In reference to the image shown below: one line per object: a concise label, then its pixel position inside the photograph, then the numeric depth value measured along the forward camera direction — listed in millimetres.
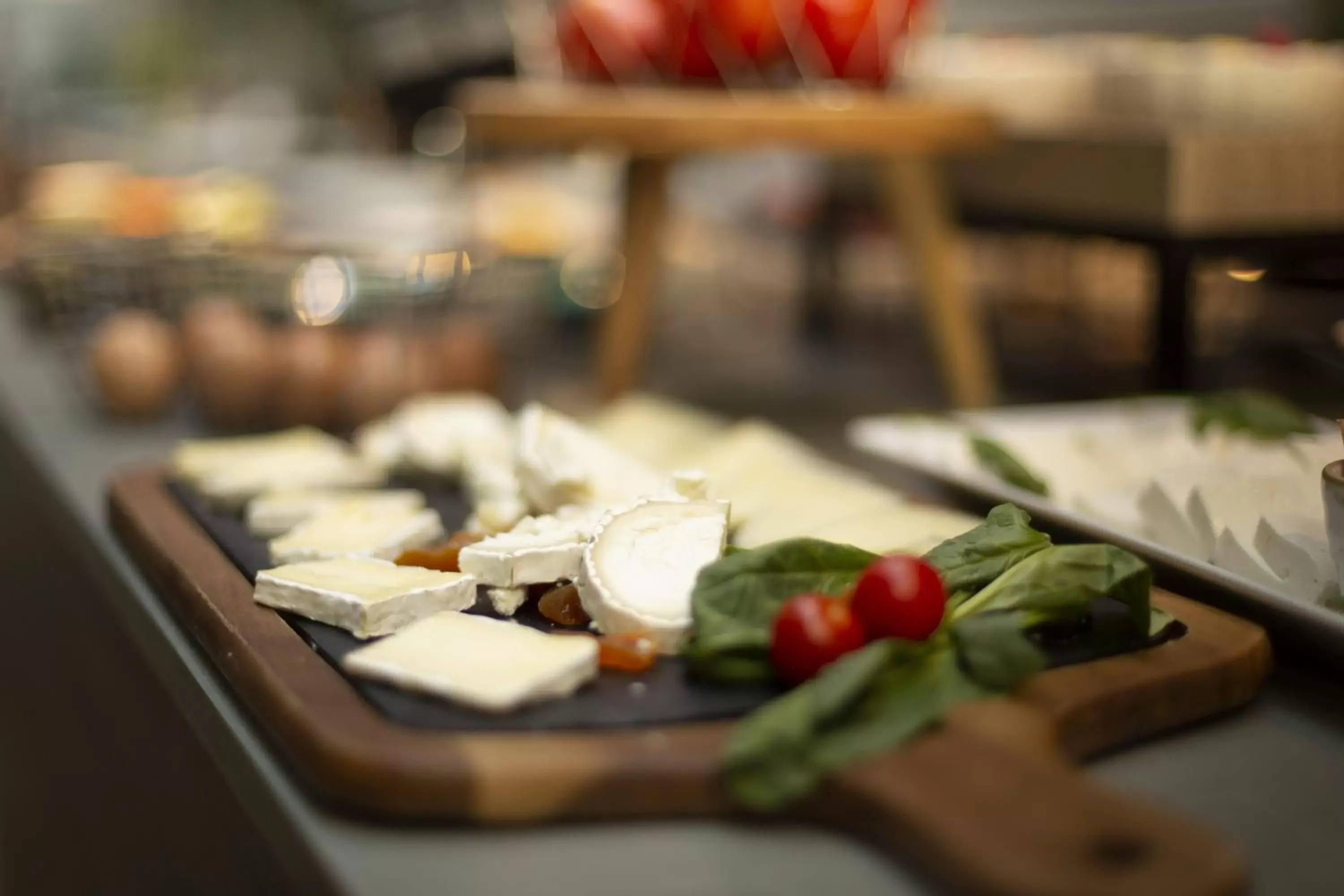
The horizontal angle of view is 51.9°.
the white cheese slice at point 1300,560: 782
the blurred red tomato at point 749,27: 1384
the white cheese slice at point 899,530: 859
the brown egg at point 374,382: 1468
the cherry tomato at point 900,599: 675
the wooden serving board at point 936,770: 517
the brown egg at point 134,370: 1521
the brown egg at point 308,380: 1472
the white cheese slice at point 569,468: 940
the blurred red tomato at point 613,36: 1417
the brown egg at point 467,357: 1533
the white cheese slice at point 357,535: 883
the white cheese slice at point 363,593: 758
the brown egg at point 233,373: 1481
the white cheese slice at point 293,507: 974
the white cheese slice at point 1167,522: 879
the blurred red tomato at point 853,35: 1401
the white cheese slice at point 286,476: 1048
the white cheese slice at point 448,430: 1124
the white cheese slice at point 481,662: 654
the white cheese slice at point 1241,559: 816
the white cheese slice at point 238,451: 1117
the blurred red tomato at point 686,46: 1400
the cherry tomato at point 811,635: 655
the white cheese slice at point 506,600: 800
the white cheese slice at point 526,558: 800
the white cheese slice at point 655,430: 1192
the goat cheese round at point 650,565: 727
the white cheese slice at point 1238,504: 863
